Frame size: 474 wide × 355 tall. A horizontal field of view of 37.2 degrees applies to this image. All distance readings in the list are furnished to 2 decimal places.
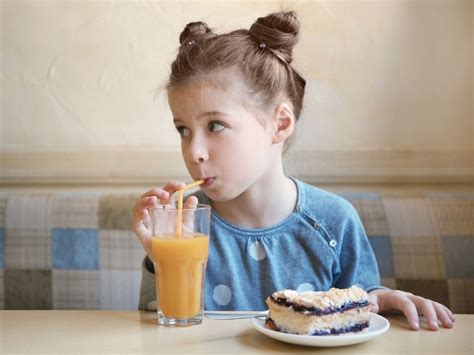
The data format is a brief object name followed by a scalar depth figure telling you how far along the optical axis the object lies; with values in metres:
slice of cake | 0.99
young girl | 1.37
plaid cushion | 1.77
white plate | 0.97
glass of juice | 1.13
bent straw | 1.11
